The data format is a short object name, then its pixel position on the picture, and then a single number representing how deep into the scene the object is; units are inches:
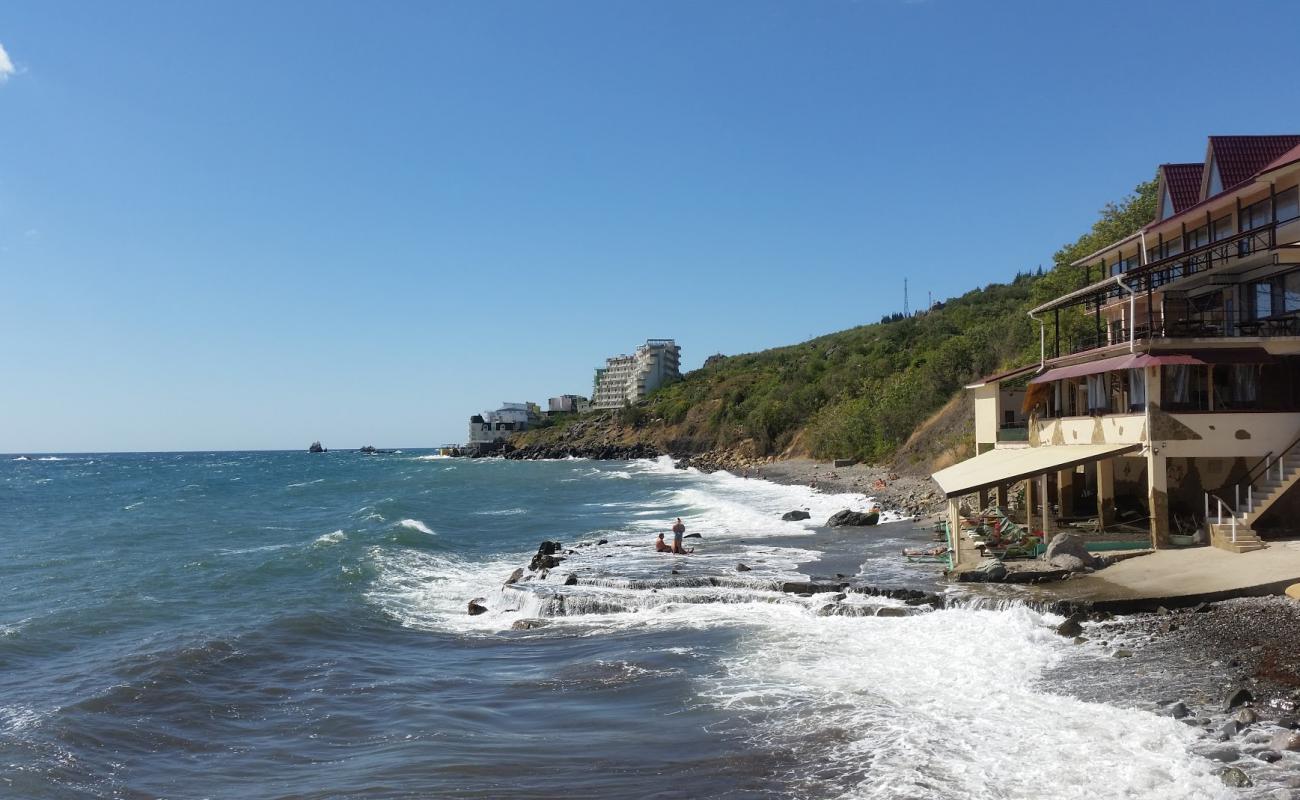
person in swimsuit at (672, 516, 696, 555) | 1151.0
